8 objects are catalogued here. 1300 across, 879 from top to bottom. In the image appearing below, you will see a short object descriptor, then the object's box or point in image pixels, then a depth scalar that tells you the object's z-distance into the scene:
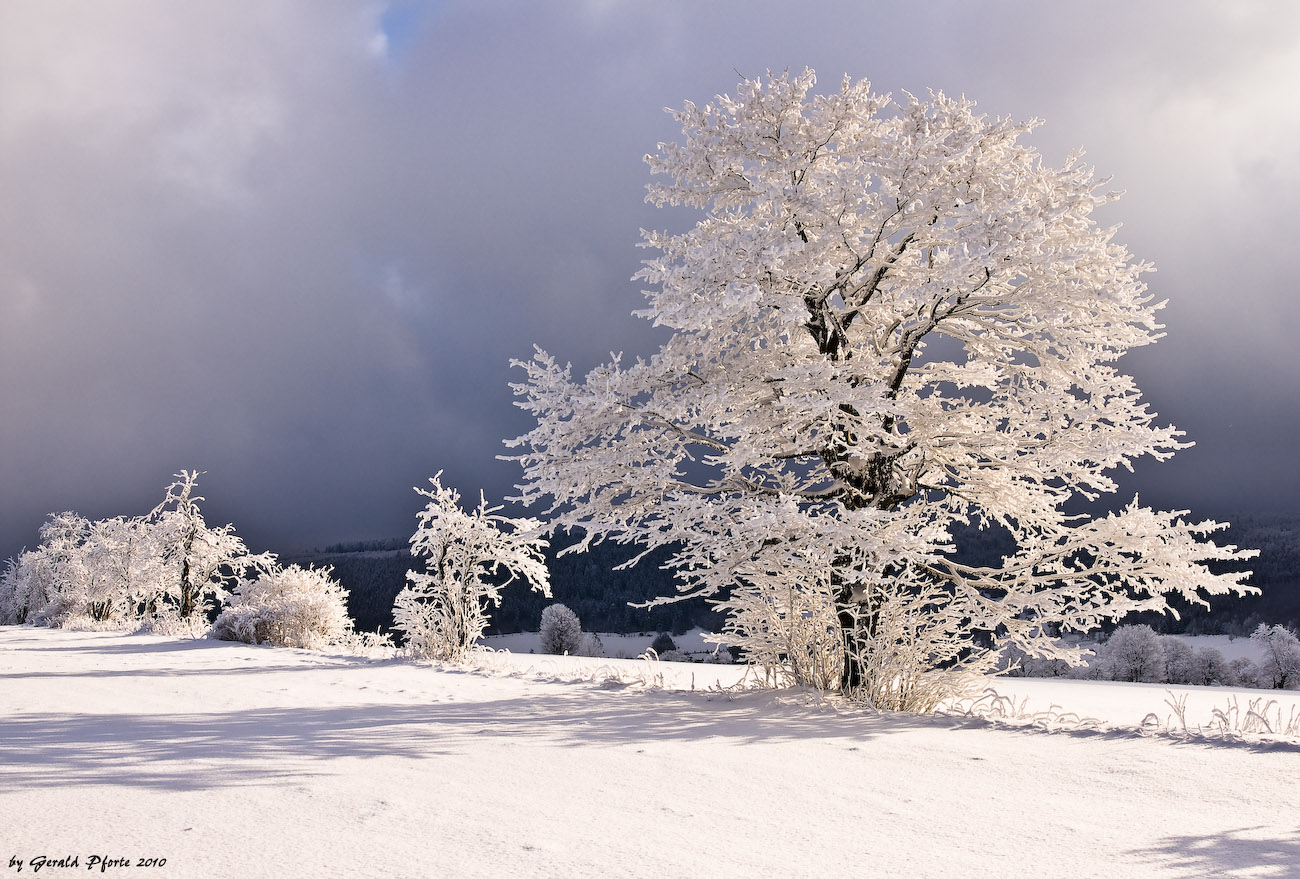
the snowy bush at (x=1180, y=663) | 39.69
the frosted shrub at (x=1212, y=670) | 38.62
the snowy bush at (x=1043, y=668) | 40.79
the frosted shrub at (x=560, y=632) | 43.19
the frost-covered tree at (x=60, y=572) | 26.31
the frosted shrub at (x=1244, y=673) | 38.04
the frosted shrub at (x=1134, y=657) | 39.06
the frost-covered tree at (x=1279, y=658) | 35.84
